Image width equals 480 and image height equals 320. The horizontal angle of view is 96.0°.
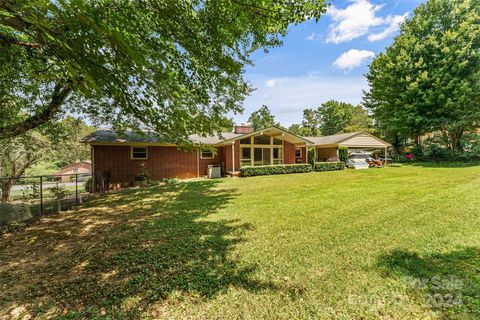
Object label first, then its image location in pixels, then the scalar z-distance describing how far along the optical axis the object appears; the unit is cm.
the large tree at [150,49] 278
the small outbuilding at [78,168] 3425
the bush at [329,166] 1795
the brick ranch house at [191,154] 1340
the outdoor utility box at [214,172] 1584
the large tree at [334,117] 5003
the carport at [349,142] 2136
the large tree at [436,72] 1836
